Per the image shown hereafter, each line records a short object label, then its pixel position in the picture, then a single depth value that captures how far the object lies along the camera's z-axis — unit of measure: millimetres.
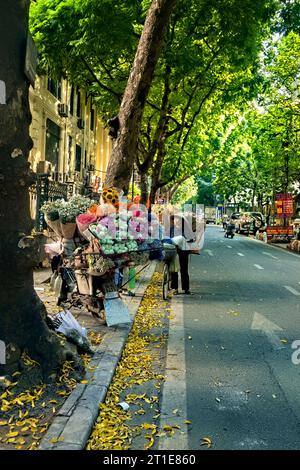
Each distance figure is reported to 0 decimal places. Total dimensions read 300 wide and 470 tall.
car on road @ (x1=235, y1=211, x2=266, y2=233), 47031
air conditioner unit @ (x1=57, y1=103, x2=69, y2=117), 22906
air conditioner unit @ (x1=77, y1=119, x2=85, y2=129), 27850
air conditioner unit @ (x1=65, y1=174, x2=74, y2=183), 24703
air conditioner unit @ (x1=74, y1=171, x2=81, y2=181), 26578
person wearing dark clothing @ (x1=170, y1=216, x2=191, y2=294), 11062
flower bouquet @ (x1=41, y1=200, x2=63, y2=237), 8125
